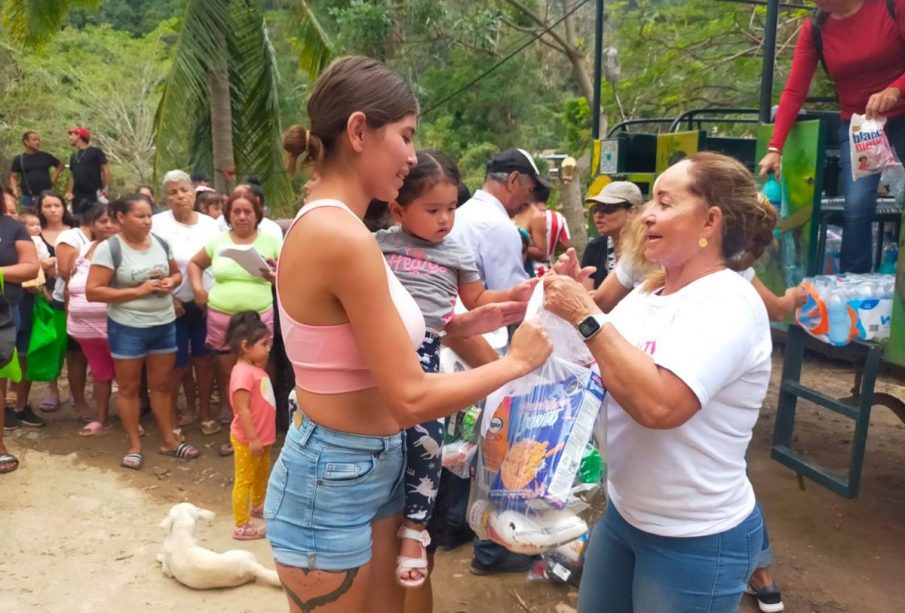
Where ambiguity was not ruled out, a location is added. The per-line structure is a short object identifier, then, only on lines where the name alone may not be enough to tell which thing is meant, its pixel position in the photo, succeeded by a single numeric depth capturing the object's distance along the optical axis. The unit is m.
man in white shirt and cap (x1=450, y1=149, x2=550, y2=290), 3.86
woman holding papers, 5.22
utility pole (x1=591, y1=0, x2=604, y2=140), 6.29
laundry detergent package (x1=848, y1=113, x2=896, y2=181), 3.42
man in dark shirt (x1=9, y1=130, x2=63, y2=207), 10.41
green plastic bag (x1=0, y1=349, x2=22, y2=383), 5.11
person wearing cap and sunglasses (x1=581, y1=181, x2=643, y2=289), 4.36
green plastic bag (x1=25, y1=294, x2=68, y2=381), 5.90
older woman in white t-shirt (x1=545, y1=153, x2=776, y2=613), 1.63
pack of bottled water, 3.39
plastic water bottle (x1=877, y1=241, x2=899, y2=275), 3.92
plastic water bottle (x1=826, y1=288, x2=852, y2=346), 3.44
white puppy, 3.63
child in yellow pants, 4.16
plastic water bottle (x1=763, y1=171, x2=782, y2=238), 3.83
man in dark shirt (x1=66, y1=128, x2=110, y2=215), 10.38
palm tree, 9.50
